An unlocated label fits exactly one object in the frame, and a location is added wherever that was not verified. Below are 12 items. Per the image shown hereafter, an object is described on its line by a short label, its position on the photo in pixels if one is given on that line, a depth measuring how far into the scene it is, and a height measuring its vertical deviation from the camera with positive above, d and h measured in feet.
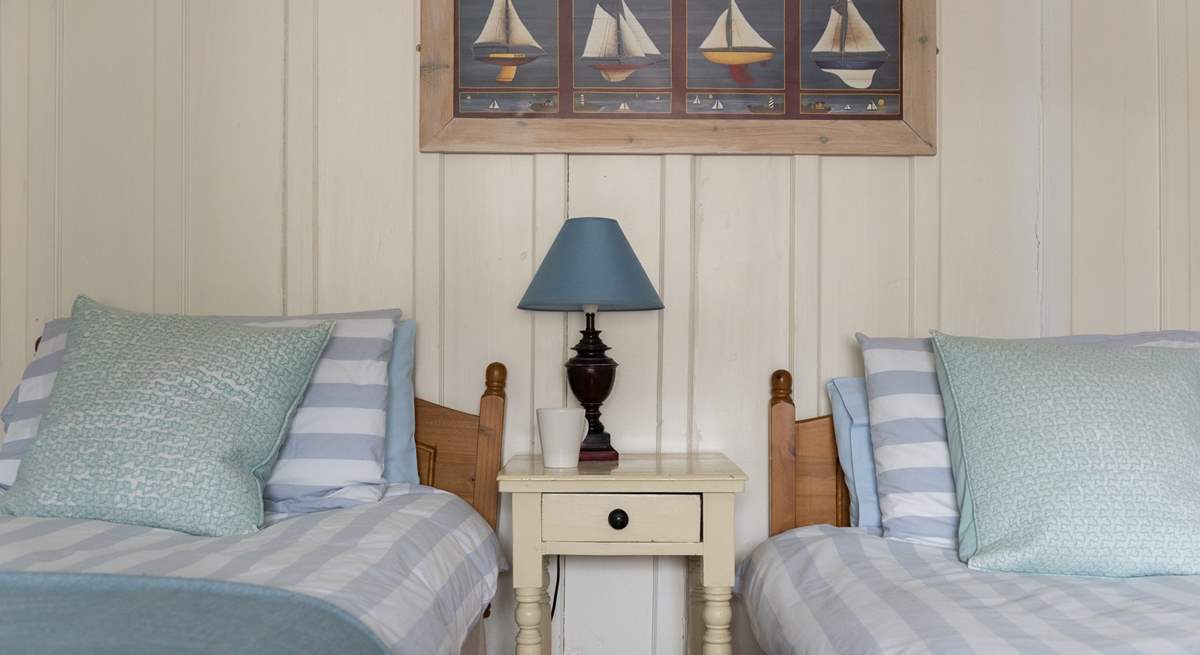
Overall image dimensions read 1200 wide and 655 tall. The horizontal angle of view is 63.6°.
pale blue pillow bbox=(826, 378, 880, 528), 6.21 -0.76
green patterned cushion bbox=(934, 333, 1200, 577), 4.72 -0.66
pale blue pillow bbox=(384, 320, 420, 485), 6.40 -0.55
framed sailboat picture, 6.98 +1.83
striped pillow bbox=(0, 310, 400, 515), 5.61 -0.55
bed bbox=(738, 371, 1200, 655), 3.59 -1.18
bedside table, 5.80 -1.14
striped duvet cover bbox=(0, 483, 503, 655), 3.84 -1.01
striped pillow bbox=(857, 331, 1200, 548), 5.60 -0.64
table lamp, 6.21 +0.26
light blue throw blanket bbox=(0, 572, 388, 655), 2.77 -0.89
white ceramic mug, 6.03 -0.66
